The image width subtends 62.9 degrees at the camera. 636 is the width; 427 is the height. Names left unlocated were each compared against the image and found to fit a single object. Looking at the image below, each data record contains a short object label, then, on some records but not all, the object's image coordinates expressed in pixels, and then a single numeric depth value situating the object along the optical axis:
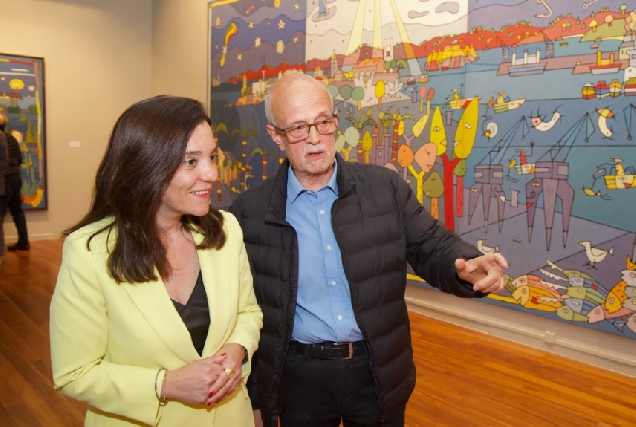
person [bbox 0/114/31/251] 7.09
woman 1.24
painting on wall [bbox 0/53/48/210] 7.78
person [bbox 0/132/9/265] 6.00
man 1.67
